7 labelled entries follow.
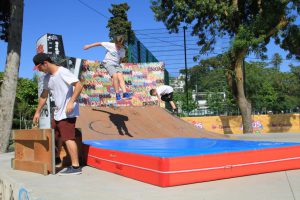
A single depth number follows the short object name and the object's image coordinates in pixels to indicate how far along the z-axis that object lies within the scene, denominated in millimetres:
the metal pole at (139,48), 13003
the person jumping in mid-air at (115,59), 5768
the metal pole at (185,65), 13606
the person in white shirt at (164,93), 8411
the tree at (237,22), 11953
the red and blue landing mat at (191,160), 2740
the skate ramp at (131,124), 5780
